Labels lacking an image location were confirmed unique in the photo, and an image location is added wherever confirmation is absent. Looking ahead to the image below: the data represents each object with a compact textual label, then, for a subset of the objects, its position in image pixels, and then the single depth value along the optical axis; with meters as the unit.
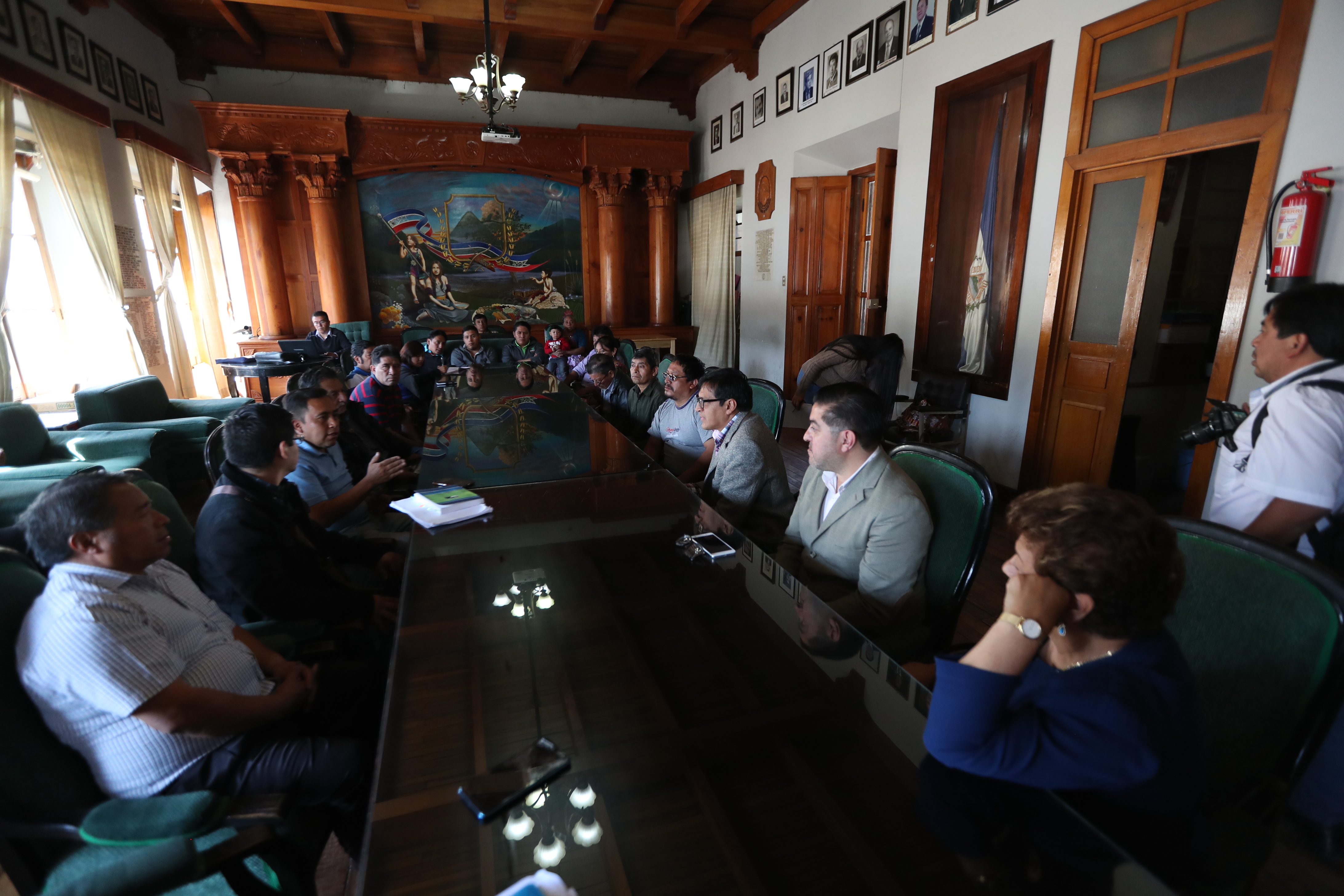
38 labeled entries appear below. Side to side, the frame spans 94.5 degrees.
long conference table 0.75
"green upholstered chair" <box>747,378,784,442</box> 2.94
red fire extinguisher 2.44
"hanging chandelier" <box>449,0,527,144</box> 4.90
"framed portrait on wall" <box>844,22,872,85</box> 5.14
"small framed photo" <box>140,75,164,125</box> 6.31
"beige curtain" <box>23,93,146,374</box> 4.48
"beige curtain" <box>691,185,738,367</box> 8.30
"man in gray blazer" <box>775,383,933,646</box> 1.61
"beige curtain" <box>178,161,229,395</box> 7.12
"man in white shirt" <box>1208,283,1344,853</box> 1.57
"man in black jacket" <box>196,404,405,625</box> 1.67
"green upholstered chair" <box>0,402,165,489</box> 3.42
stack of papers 1.88
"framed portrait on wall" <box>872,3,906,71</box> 4.75
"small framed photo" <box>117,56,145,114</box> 5.83
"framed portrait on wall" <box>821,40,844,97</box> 5.56
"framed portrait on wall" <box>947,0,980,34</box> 4.08
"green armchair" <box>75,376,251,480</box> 4.12
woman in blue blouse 0.80
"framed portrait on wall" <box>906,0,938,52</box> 4.43
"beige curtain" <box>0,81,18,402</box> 3.99
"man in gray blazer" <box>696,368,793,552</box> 2.32
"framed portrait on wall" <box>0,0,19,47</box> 3.99
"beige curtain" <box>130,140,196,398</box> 6.09
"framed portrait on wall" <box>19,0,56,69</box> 4.29
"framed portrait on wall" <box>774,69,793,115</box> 6.48
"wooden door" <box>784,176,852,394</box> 6.45
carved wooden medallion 7.03
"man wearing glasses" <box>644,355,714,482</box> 3.15
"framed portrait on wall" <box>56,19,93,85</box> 4.79
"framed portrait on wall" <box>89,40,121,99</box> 5.29
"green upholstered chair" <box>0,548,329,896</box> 0.91
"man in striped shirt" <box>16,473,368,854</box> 1.07
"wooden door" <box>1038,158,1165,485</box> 3.31
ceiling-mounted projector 5.21
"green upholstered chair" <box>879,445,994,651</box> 1.56
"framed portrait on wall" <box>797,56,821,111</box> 5.97
